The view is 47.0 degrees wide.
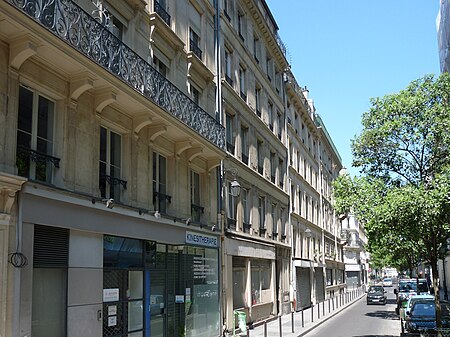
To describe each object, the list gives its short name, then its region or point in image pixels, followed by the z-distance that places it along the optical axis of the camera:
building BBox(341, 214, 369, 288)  73.21
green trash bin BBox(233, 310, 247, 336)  19.88
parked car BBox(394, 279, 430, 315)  34.77
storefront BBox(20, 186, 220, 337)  9.93
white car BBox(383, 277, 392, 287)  97.21
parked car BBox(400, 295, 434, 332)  20.25
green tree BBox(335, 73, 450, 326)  14.05
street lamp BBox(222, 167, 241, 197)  18.55
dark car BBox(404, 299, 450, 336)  17.30
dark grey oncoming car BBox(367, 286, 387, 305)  38.91
